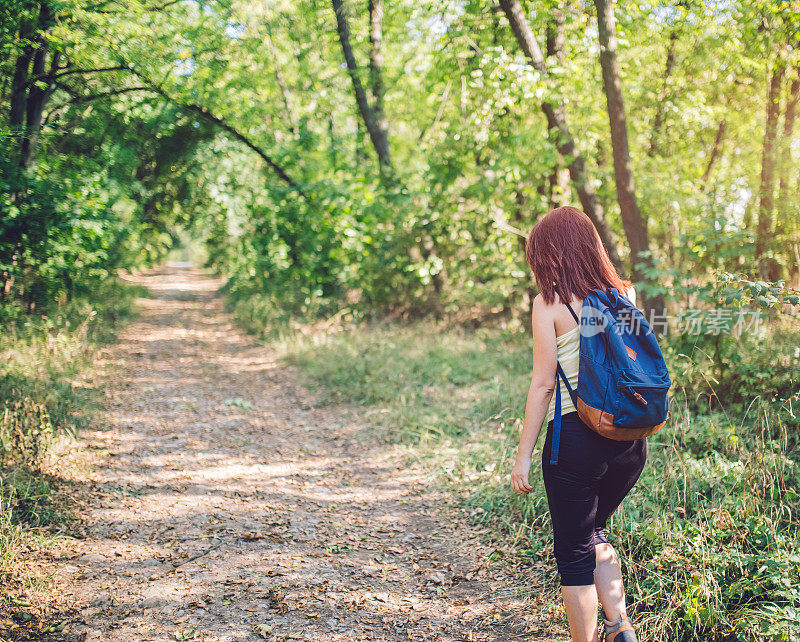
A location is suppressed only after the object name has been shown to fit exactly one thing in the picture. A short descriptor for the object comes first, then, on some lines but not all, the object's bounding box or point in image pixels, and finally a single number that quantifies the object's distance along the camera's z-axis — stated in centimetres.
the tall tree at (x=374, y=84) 1074
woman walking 229
